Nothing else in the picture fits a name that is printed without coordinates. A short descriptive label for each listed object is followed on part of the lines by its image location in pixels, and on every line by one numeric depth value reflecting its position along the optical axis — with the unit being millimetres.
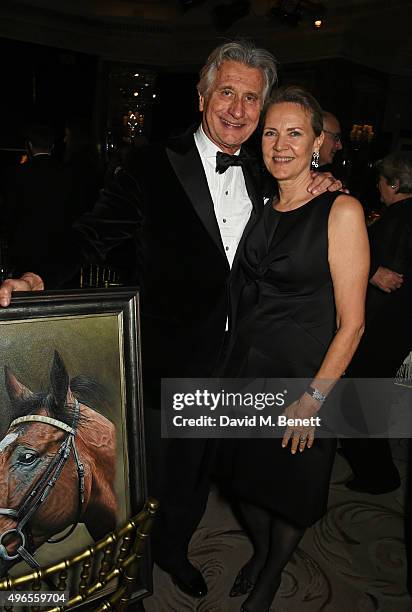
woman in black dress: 1740
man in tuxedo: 1832
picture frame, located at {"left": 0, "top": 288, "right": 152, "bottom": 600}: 1082
